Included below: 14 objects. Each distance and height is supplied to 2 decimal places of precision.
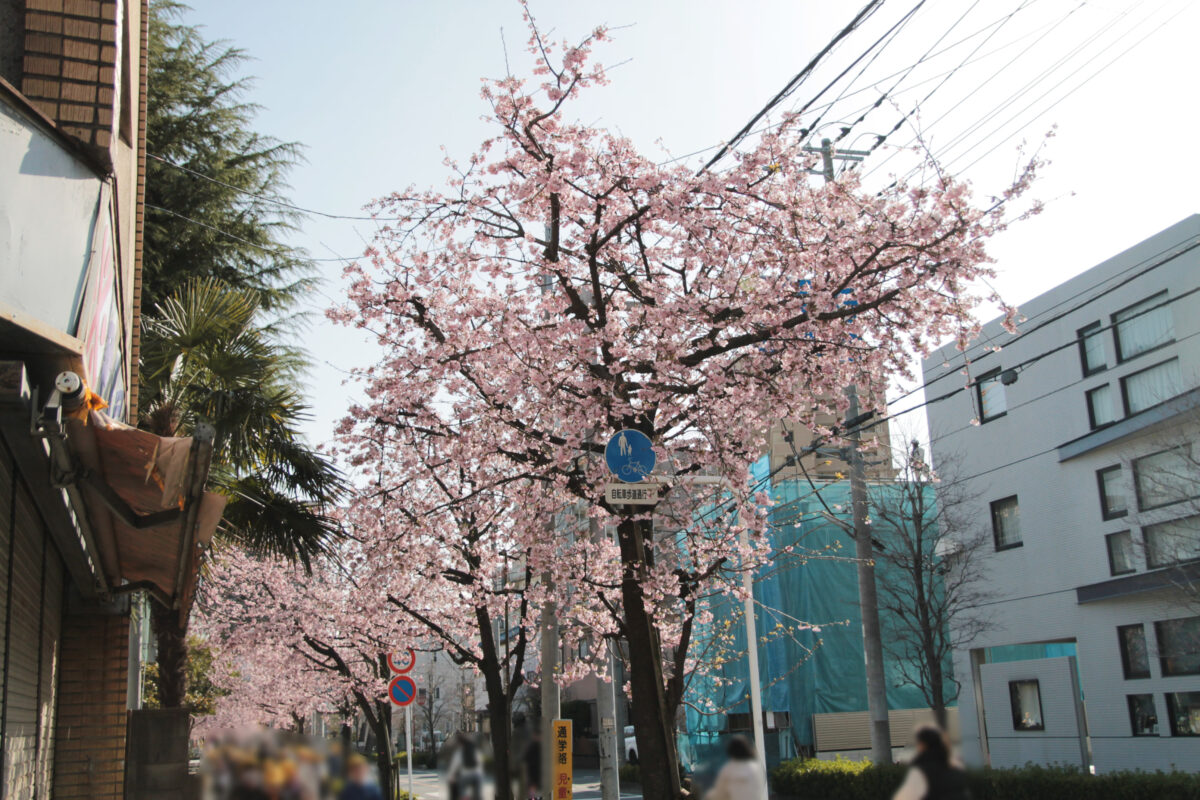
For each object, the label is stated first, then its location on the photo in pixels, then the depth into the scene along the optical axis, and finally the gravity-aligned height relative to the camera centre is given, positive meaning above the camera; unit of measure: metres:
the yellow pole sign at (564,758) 12.81 -1.46
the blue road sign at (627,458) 9.38 +1.69
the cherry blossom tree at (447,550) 14.02 +1.67
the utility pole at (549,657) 14.10 -0.14
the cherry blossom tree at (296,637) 22.91 +0.52
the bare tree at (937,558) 23.78 +1.70
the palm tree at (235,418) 10.90 +2.63
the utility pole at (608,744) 13.47 -1.33
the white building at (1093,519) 20.72 +2.19
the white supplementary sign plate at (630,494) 9.24 +1.34
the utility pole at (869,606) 17.69 +0.42
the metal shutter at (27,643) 6.12 +0.22
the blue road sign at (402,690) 15.84 -0.55
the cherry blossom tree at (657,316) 10.27 +3.46
